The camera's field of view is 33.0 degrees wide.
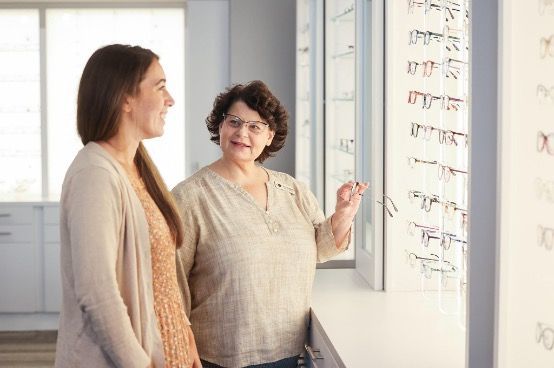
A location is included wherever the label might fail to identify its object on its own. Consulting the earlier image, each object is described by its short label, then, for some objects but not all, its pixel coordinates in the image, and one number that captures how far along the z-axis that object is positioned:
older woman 2.57
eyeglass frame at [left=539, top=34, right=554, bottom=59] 1.53
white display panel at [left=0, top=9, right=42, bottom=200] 6.94
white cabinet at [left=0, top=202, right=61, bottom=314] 6.29
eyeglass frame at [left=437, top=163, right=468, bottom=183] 2.52
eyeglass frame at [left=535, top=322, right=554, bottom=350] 1.58
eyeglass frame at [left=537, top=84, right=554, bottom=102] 1.55
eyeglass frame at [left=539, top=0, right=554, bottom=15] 1.52
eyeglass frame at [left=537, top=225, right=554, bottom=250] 1.56
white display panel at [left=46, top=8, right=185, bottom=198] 6.94
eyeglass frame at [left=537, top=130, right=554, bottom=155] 1.55
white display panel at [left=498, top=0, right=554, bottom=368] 1.57
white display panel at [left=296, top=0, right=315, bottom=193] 5.41
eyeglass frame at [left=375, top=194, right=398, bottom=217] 3.00
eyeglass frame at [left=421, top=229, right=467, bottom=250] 2.57
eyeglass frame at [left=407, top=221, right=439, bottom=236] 2.97
